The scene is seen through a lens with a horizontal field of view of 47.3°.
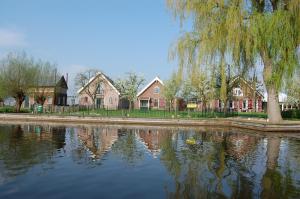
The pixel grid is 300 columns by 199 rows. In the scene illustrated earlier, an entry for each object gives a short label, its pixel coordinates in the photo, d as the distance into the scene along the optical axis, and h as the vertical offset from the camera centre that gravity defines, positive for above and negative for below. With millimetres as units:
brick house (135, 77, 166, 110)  65125 +2708
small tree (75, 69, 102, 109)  59906 +5022
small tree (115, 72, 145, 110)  61688 +4252
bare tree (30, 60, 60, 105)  52212 +4542
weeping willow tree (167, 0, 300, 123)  25953 +5961
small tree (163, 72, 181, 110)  57750 +3261
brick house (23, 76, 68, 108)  52531 +2561
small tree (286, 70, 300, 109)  26950 +2149
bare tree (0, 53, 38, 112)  47219 +4157
